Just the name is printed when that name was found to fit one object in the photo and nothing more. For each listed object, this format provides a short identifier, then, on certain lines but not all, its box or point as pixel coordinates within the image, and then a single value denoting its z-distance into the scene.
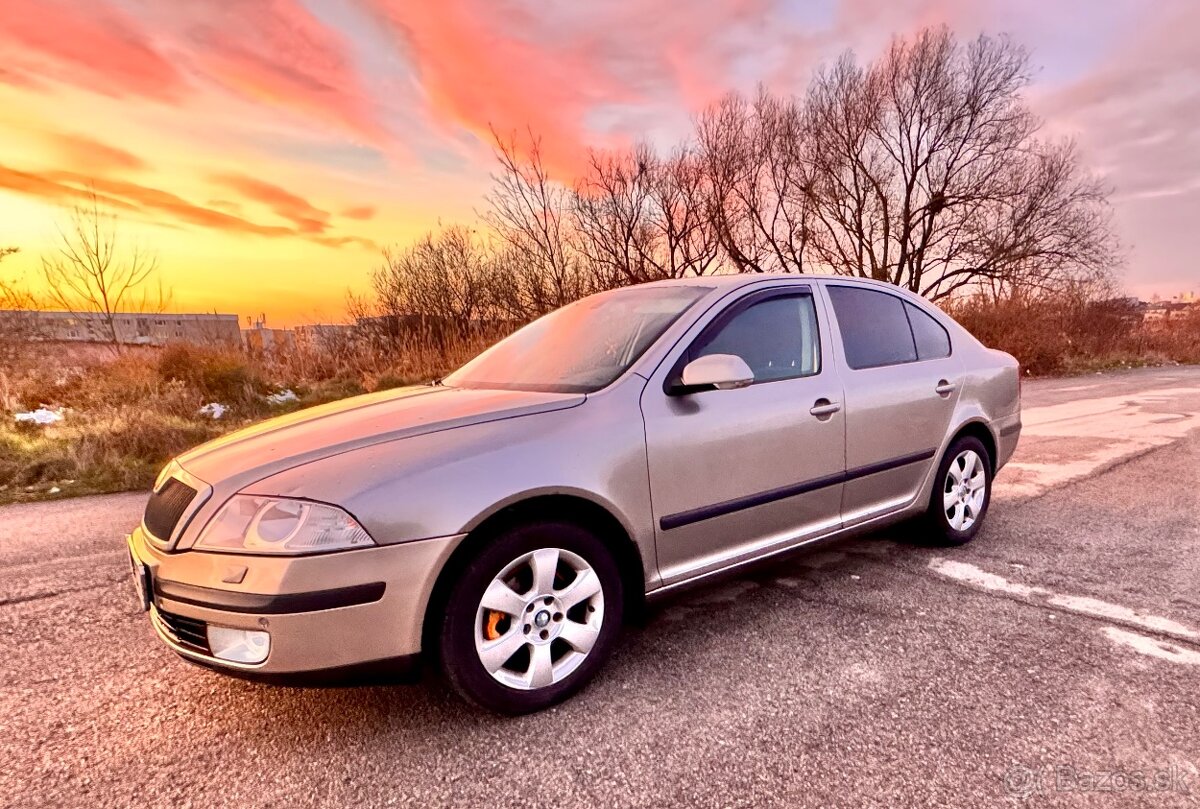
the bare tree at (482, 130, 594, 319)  17.45
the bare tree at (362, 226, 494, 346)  18.27
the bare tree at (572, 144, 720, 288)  20.92
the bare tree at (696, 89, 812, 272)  23.77
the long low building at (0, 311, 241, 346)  10.50
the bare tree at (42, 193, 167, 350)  11.68
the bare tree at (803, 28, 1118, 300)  23.06
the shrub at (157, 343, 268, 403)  9.86
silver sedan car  2.05
